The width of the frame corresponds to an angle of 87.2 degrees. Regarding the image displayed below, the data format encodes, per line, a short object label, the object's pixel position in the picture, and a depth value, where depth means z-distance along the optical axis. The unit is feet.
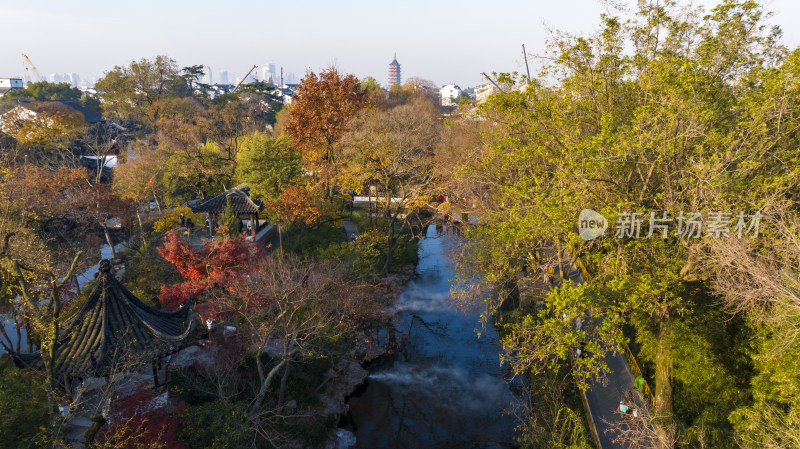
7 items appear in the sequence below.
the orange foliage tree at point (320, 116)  99.86
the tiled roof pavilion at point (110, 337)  38.65
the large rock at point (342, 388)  55.83
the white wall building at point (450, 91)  516.73
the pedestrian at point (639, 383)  48.93
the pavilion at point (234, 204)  87.15
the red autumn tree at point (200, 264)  54.70
